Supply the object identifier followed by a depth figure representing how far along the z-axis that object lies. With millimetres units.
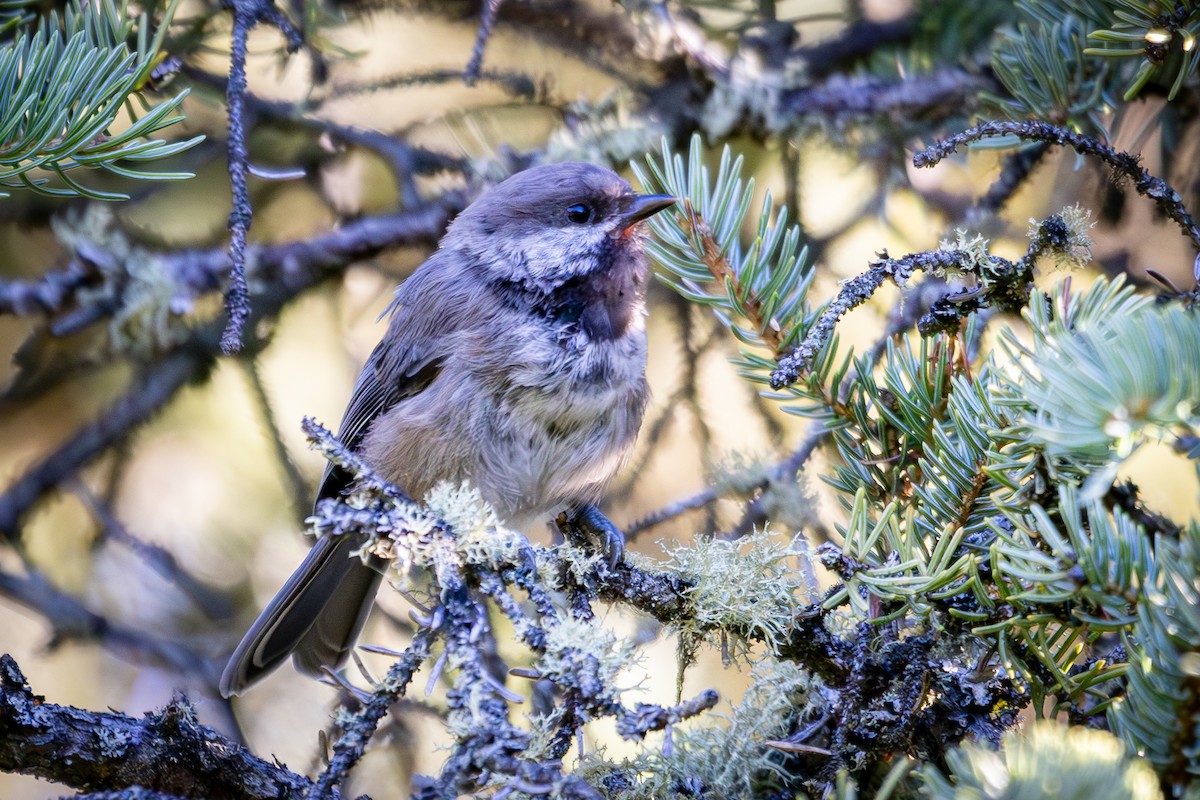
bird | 2846
